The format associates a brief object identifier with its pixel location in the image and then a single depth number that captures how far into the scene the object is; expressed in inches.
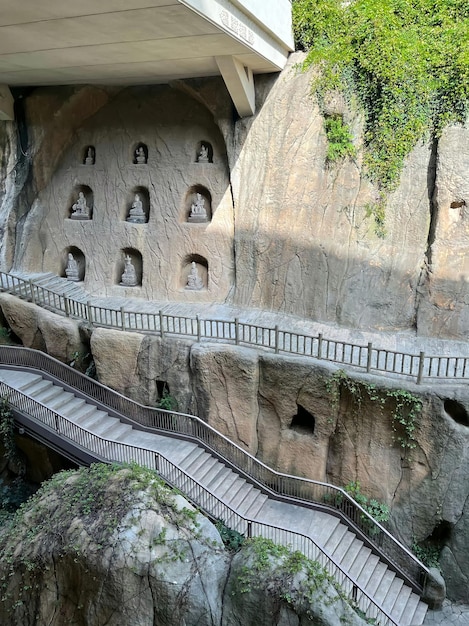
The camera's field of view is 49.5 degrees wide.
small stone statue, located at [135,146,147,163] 692.1
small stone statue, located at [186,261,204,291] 659.4
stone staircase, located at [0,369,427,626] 464.8
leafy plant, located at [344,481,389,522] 499.5
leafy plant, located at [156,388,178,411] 554.9
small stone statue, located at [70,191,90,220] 721.0
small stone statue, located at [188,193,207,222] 663.8
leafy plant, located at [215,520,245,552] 443.5
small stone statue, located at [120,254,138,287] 683.4
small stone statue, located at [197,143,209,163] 666.2
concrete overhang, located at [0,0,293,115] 343.6
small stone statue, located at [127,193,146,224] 690.2
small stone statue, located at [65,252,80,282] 709.3
